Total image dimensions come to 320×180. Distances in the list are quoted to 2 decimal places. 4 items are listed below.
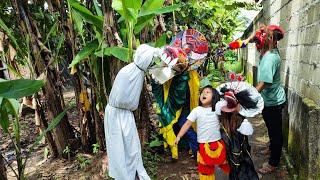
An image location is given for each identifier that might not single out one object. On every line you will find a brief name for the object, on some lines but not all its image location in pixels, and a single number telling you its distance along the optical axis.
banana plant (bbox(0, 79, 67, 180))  1.91
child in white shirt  2.54
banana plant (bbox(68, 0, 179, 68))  2.56
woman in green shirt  2.77
